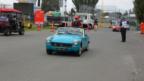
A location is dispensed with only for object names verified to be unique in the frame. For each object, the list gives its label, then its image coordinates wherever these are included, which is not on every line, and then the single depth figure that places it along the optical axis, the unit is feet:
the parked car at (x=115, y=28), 223.18
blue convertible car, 69.82
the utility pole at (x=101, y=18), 326.44
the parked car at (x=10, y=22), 128.57
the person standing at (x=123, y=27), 120.63
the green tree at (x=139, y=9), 230.68
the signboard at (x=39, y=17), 214.67
